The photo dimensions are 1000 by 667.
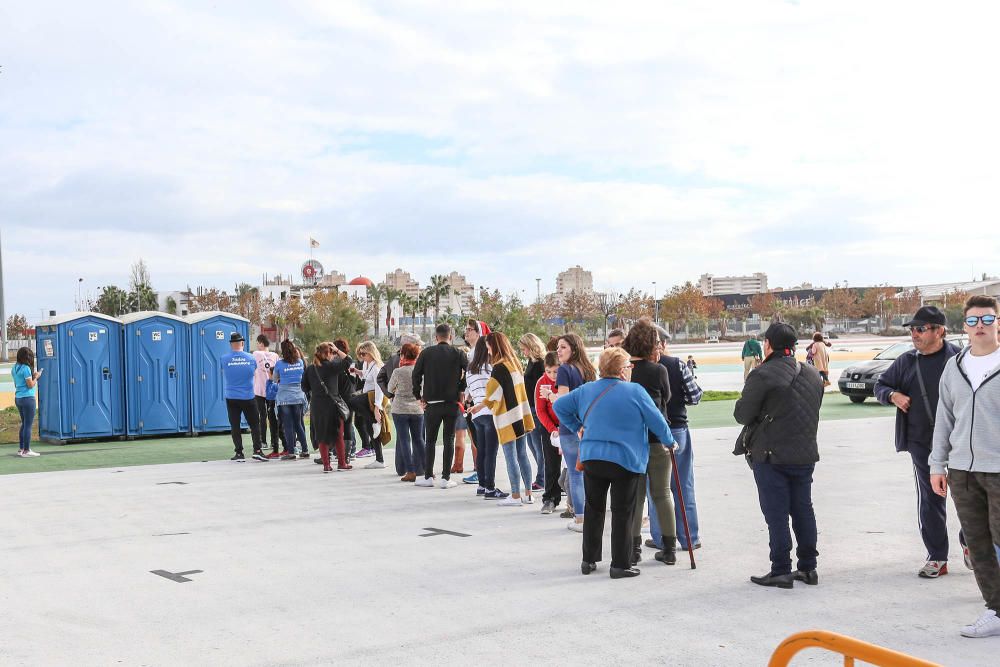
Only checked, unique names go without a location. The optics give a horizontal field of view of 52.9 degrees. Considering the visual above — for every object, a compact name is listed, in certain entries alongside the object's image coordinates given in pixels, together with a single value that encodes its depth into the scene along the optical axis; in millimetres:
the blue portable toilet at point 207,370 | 17812
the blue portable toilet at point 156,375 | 17266
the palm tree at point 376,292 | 116144
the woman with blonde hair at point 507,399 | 9680
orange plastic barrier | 2605
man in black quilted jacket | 6277
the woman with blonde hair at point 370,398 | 12711
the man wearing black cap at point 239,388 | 14164
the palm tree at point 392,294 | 117644
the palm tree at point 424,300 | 110750
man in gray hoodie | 5180
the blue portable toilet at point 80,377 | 16719
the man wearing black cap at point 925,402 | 6336
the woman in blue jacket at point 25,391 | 14719
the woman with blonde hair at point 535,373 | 9750
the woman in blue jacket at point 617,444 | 6648
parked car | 21141
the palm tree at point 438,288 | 112062
